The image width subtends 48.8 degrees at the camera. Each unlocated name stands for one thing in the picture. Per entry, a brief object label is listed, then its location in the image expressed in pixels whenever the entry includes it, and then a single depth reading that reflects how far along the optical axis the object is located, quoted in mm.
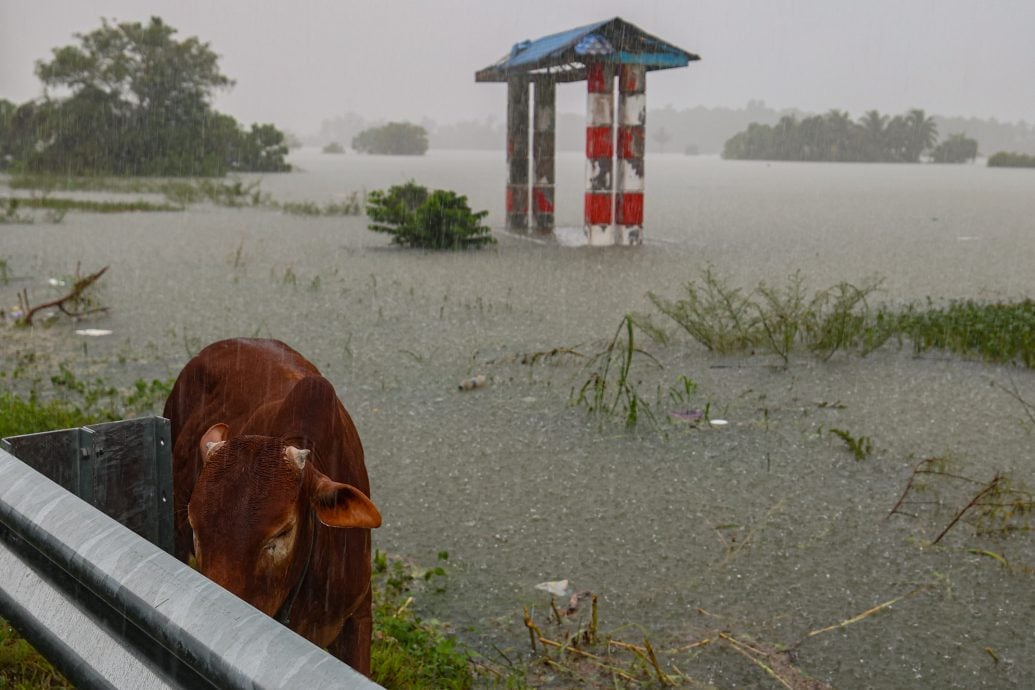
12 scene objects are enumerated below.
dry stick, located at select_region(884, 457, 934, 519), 4949
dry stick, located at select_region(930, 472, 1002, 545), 4529
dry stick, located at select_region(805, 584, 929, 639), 3939
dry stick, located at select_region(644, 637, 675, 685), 3465
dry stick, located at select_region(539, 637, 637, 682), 3582
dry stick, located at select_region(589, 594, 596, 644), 3669
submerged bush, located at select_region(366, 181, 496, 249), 14797
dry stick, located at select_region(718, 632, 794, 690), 3604
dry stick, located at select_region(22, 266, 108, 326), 8856
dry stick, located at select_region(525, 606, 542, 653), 3695
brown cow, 2402
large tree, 33000
